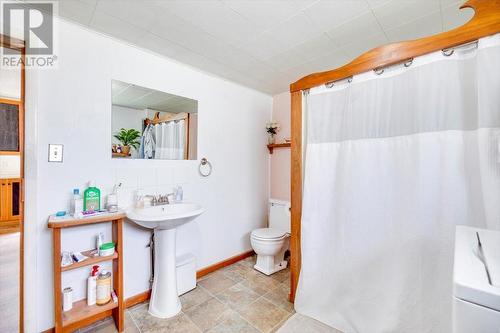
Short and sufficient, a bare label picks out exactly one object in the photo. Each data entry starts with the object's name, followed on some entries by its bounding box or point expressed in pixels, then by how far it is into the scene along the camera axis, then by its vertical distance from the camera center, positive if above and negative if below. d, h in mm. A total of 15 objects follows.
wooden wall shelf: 2905 +280
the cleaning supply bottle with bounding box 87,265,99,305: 1561 -899
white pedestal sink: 1725 -873
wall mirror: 1808 +393
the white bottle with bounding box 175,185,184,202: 2102 -274
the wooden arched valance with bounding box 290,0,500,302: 1125 +688
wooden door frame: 1412 +200
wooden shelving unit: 1360 -803
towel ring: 2342 -13
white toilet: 2332 -805
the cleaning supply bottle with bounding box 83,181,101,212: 1574 -245
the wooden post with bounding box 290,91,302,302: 1863 -168
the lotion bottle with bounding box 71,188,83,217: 1508 -269
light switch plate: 1499 +91
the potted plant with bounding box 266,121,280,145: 2986 +508
